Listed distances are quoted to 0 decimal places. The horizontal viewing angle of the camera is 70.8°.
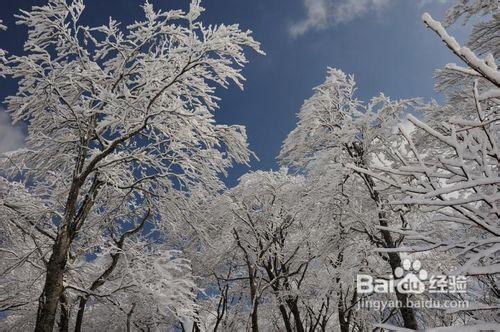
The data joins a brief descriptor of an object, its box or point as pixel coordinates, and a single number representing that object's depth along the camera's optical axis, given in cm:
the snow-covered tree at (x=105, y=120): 738
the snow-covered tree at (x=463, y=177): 123
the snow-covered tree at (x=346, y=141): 851
